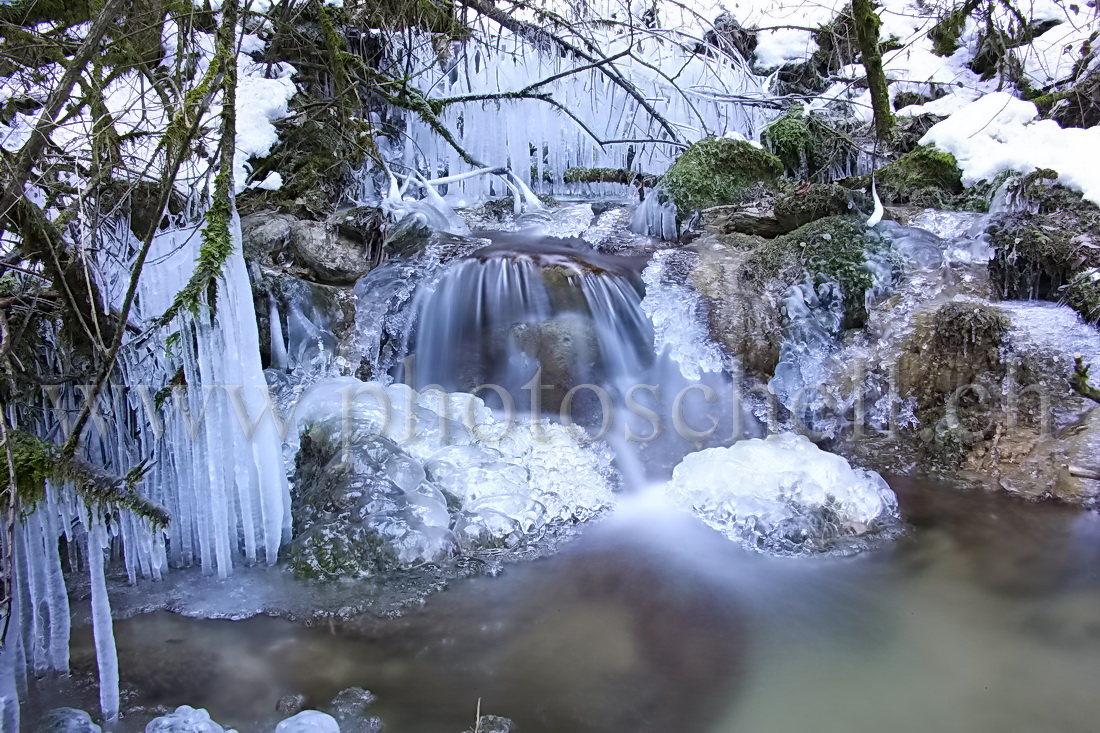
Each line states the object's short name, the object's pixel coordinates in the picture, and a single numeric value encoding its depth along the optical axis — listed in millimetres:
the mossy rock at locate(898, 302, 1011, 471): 4293
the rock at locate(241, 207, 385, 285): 5180
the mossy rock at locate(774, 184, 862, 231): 5484
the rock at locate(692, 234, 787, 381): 4750
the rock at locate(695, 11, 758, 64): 8347
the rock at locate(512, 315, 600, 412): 4844
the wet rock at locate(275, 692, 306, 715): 2352
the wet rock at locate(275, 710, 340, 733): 2162
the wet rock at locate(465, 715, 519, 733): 2316
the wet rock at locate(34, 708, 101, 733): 2078
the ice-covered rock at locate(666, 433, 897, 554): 3596
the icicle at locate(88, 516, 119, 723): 2041
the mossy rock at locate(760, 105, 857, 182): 7367
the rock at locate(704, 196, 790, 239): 5797
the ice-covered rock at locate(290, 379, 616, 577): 3314
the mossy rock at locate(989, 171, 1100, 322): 4559
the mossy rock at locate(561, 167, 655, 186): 7621
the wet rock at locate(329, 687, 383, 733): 2289
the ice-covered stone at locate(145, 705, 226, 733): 2084
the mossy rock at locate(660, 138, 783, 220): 6117
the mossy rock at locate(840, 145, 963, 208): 6148
